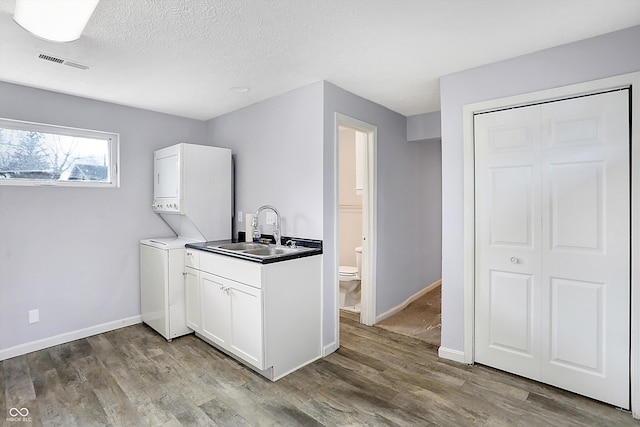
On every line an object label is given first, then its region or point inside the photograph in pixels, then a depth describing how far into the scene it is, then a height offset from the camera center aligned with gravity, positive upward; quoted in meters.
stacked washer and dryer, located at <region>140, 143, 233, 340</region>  3.13 -0.05
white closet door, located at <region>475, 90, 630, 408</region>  2.02 -0.24
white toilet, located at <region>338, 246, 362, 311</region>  4.01 -0.93
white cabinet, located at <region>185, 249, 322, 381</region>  2.35 -0.78
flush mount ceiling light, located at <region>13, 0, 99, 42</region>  1.53 +0.96
